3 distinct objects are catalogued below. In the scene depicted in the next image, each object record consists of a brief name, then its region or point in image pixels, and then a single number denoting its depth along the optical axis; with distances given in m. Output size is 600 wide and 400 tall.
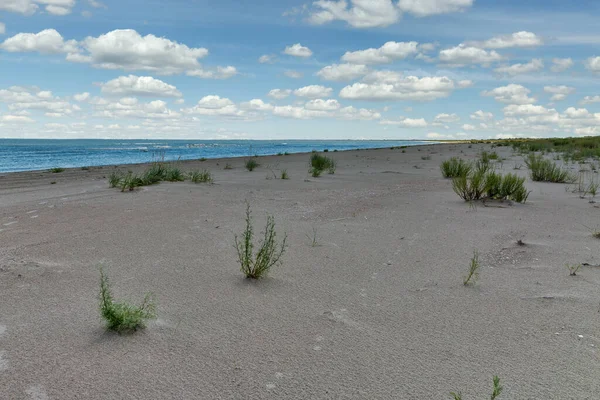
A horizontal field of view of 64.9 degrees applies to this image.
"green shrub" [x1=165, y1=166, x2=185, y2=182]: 9.55
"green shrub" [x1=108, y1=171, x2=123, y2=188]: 8.54
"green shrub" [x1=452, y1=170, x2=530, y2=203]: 7.15
